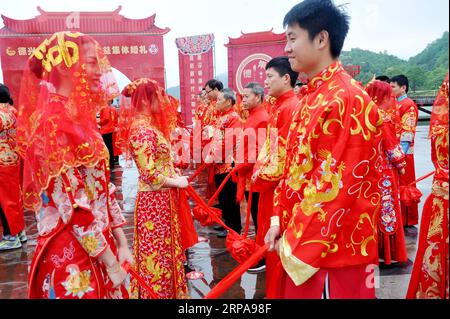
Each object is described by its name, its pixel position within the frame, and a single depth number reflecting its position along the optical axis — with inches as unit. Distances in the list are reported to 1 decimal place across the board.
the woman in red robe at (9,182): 153.6
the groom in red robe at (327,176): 53.8
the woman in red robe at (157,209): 101.6
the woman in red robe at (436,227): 67.6
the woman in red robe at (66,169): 56.3
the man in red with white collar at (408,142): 173.3
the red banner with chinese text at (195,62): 438.0
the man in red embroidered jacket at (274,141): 100.2
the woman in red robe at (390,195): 132.5
